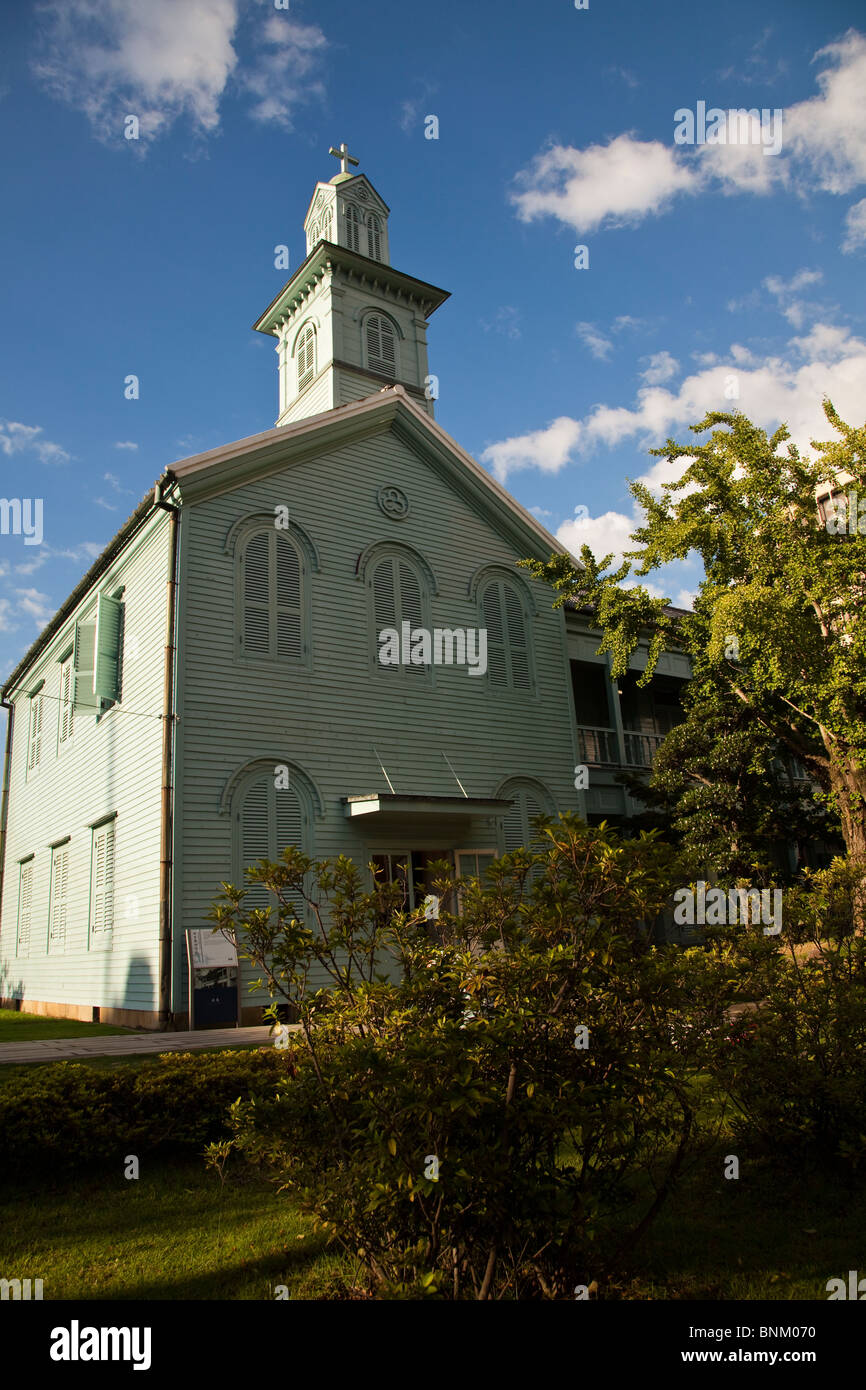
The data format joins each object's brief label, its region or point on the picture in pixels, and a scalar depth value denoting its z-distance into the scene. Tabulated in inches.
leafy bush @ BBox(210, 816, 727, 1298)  148.6
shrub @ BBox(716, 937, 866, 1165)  248.4
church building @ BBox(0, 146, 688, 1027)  590.9
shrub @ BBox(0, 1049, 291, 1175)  258.8
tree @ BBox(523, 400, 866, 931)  647.8
